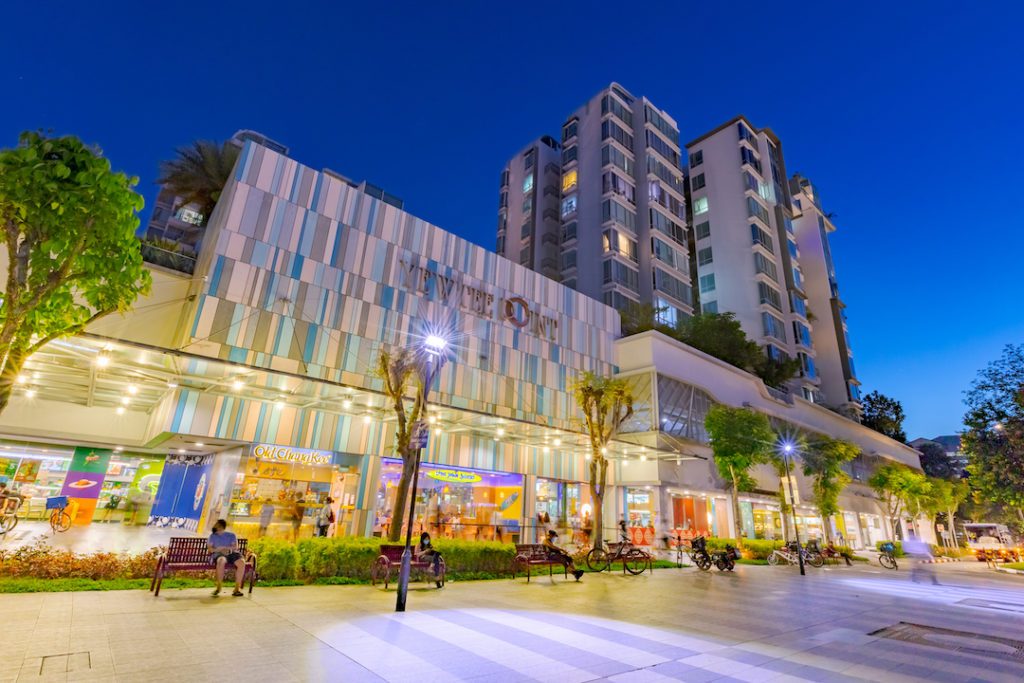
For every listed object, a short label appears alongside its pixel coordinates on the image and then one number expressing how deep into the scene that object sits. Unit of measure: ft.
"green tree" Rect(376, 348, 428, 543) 44.32
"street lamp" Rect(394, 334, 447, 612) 28.43
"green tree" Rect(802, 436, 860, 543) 104.73
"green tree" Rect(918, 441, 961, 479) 220.84
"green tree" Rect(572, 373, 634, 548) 64.69
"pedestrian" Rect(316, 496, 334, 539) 59.77
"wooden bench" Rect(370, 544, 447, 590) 37.27
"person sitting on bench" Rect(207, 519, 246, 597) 30.50
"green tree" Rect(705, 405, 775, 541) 85.35
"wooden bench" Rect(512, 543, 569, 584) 45.31
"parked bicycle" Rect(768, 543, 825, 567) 73.41
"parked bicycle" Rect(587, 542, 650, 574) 54.60
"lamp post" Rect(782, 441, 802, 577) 62.15
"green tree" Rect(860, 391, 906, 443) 202.49
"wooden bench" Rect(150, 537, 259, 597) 29.91
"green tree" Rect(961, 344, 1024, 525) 79.92
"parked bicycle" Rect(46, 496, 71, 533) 65.05
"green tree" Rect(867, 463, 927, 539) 130.00
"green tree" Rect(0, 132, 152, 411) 19.70
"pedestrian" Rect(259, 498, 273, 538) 59.21
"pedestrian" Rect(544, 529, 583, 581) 45.60
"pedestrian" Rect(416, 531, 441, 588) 38.42
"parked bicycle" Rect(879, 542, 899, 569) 81.62
